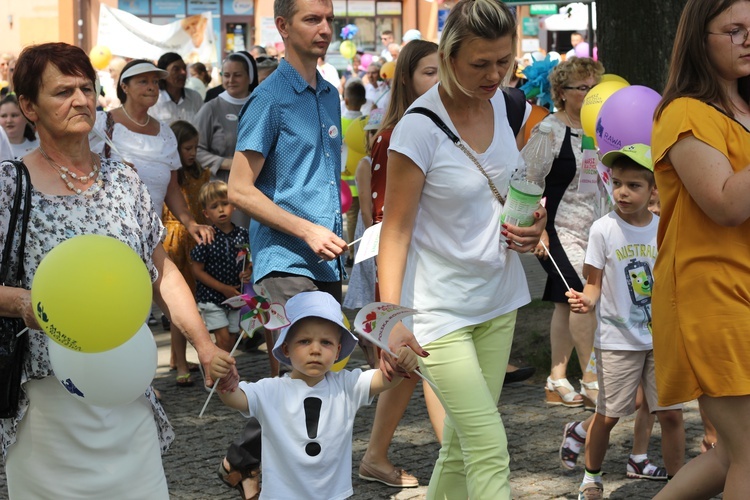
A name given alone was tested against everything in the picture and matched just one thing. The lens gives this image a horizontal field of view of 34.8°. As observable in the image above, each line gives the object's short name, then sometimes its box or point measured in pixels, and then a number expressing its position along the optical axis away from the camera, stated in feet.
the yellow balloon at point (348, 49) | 101.65
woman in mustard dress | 12.17
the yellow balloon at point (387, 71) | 53.85
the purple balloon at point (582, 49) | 66.48
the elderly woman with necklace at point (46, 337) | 12.00
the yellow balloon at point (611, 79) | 24.23
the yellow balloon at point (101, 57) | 79.82
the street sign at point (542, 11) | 130.62
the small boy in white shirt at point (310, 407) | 14.35
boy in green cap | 18.13
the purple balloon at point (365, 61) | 83.99
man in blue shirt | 16.22
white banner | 80.89
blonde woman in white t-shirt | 13.44
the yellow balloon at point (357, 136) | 35.70
